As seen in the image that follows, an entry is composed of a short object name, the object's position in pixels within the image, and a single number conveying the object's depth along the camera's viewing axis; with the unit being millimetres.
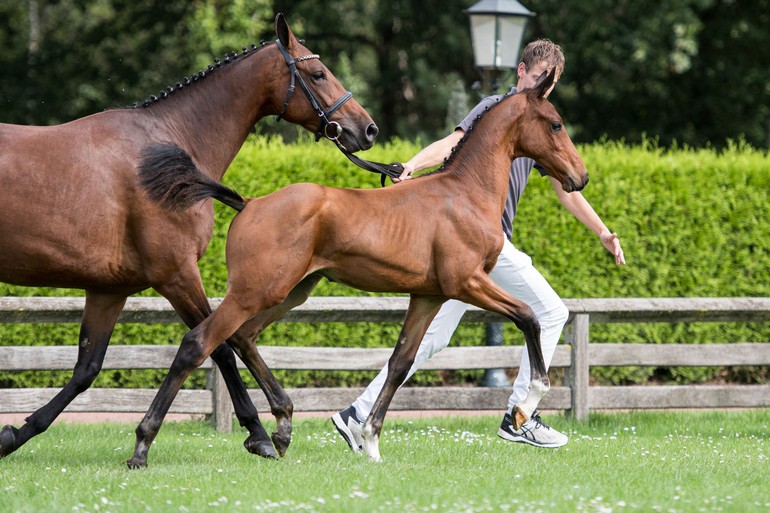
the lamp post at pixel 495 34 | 19359
